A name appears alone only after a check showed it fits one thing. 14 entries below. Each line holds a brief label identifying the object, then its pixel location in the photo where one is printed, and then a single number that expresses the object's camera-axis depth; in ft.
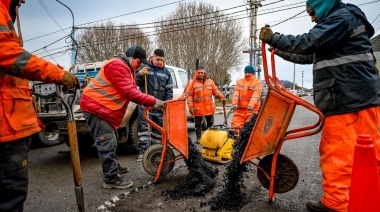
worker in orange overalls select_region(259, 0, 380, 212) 7.25
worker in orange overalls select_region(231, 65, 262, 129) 18.19
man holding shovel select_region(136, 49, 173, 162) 15.88
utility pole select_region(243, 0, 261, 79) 68.59
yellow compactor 14.34
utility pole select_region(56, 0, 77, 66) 67.50
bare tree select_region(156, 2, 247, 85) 89.25
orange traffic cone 4.95
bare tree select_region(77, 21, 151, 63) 85.87
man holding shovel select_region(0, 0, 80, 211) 5.30
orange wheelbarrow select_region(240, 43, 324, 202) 7.92
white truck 14.98
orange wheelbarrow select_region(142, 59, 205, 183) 11.02
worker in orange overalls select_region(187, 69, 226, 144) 21.34
